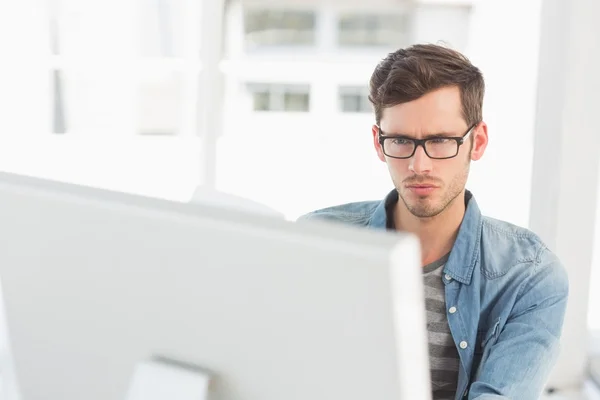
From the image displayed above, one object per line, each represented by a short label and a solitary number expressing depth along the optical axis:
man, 2.41
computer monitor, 1.51
